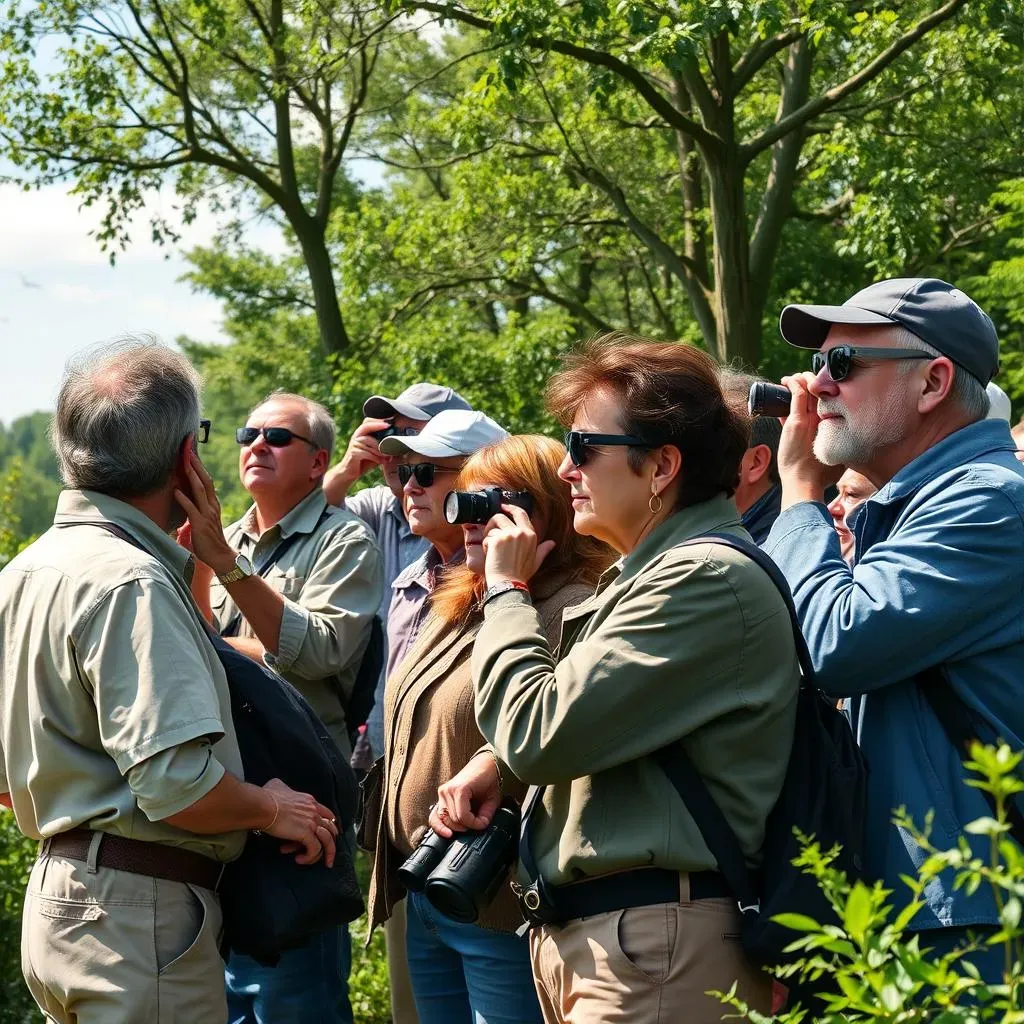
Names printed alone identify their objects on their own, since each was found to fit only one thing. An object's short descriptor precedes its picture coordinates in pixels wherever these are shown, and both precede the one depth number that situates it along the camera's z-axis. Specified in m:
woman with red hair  3.28
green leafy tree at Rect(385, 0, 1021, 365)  10.10
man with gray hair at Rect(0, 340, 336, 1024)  2.77
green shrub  1.42
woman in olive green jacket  2.40
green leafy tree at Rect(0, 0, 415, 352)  16.06
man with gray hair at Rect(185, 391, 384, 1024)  3.71
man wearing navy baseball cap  2.41
